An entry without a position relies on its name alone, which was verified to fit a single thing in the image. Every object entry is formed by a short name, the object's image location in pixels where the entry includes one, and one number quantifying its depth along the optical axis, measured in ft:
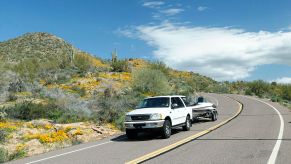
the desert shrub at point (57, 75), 149.38
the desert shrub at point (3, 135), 52.13
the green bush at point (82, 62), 187.01
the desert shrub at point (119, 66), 185.57
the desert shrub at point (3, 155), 41.50
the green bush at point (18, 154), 44.55
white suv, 53.52
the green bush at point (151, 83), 126.74
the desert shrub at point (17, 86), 107.76
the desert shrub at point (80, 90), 119.36
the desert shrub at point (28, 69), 158.51
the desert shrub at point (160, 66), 181.81
